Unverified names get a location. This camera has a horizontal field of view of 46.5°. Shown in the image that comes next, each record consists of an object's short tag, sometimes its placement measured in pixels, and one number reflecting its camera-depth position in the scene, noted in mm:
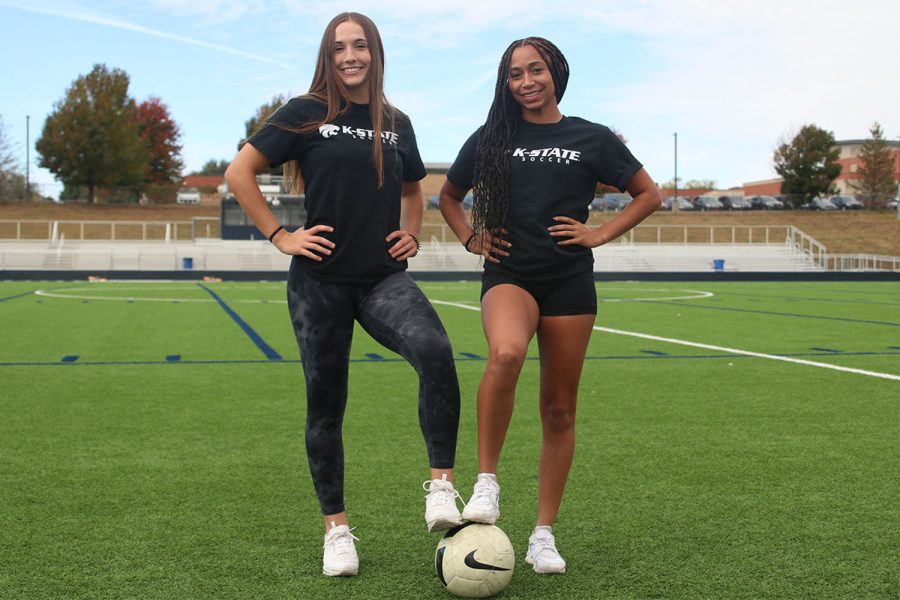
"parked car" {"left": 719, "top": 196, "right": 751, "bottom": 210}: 64812
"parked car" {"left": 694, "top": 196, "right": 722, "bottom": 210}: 65625
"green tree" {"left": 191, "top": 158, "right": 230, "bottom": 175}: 141250
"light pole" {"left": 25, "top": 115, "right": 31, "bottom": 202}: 76000
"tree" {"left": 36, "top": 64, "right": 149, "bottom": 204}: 60750
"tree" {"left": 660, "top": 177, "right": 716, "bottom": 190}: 126812
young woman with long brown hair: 3650
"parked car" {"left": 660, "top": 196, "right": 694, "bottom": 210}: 68000
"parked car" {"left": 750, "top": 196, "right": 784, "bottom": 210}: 64000
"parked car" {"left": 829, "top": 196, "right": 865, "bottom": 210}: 64562
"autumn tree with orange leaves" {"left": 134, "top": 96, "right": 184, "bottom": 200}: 77500
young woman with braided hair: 3809
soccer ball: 3389
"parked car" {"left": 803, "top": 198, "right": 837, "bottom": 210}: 63156
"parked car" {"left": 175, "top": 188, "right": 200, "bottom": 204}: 63975
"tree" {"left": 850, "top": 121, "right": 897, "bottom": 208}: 71188
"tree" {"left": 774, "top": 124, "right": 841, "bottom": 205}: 73444
